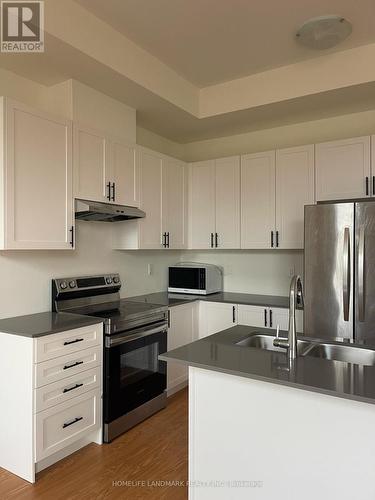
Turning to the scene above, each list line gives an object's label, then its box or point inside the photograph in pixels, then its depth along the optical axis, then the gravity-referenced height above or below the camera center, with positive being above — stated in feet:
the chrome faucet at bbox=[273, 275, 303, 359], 5.44 -0.90
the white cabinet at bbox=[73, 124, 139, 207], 9.32 +2.26
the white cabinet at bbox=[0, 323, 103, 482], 7.25 -3.02
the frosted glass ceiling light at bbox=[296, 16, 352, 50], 8.22 +5.07
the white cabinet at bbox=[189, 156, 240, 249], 12.82 +1.73
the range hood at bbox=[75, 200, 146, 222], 9.25 +1.07
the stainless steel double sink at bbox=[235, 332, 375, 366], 6.07 -1.68
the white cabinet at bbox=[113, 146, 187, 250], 11.41 +1.52
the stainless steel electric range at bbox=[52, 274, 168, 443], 8.68 -2.38
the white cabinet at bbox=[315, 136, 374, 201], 10.53 +2.42
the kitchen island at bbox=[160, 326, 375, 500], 4.48 -2.32
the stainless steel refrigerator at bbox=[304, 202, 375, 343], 8.76 -0.46
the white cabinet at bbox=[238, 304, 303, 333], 10.99 -1.97
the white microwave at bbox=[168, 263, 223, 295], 12.85 -0.97
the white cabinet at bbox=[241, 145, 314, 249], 11.51 +1.82
